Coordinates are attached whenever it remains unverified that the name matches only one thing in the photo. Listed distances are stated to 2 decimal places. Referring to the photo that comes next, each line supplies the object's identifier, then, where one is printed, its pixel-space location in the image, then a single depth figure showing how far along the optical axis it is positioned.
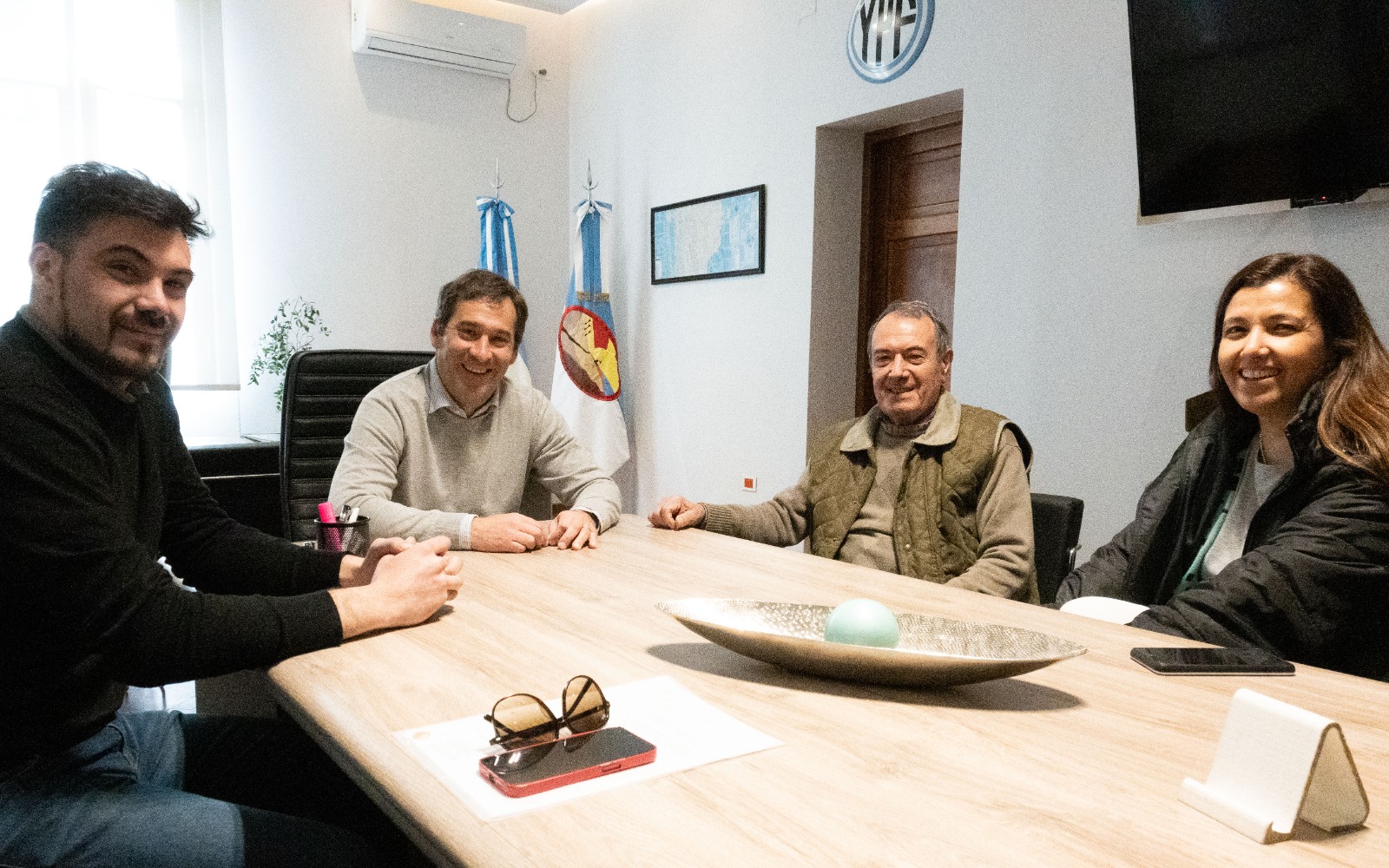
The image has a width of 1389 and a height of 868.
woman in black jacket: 1.46
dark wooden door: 3.60
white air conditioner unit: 4.51
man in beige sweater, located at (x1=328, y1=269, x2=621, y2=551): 2.13
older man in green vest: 2.05
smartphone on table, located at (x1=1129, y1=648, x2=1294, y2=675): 1.12
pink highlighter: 1.68
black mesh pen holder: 1.68
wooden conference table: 0.72
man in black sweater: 1.05
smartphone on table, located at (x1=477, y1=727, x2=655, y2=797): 0.80
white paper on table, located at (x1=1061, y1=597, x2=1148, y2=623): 1.64
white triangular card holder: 0.73
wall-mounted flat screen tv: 2.20
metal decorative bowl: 1.01
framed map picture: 4.14
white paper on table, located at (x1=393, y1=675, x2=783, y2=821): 0.80
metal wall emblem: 3.37
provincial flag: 4.81
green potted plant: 4.34
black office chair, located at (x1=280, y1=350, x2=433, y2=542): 2.65
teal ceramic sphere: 1.07
